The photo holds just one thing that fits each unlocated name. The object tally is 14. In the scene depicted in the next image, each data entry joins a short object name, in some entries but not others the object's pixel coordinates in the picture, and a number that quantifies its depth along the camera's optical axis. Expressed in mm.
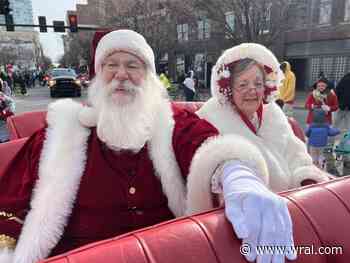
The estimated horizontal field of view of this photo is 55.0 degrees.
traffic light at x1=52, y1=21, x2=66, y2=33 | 16531
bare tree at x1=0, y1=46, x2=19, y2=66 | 47984
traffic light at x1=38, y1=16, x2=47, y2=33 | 16447
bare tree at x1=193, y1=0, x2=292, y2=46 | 12488
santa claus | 1548
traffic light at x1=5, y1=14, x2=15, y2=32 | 13448
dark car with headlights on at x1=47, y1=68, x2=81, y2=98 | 17984
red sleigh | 962
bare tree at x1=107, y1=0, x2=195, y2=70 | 18031
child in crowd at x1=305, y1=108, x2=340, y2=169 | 4672
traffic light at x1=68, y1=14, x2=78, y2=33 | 15891
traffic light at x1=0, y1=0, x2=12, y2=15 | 12469
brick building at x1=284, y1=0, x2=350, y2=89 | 15906
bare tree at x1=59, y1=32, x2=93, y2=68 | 27283
